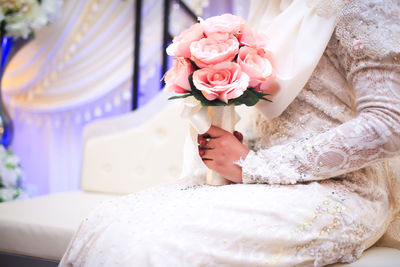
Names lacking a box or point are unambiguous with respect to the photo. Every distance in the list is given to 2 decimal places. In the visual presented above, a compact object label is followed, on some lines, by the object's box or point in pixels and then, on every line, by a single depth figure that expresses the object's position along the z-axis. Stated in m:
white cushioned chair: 1.51
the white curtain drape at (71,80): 2.52
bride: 0.72
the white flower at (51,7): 2.48
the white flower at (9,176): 2.25
